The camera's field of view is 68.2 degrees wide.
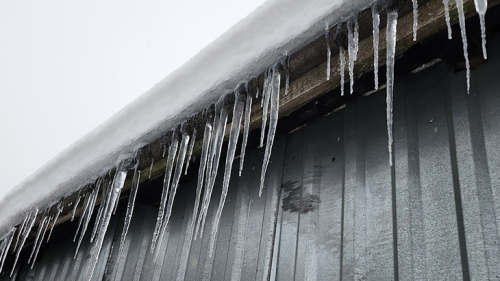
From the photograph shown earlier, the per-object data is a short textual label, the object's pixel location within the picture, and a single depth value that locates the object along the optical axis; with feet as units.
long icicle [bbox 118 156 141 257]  7.46
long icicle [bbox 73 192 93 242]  8.34
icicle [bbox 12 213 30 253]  9.45
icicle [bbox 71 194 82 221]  8.57
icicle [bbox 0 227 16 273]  10.06
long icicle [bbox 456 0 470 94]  3.38
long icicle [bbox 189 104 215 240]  5.91
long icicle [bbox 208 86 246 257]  5.47
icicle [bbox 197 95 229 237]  5.61
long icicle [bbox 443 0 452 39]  3.49
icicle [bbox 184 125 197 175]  6.17
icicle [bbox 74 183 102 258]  7.94
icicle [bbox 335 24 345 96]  4.41
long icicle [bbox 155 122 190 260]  6.24
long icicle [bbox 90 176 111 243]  7.76
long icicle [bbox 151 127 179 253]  6.42
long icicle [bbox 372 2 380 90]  3.96
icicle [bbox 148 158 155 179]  7.21
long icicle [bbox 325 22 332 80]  4.29
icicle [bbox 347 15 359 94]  4.17
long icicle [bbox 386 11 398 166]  3.97
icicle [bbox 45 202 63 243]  8.96
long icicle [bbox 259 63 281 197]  4.92
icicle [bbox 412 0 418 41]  3.73
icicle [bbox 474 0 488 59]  3.25
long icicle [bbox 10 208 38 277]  9.23
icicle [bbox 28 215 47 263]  9.43
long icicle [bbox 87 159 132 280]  7.24
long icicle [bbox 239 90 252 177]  5.35
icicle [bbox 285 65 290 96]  4.88
